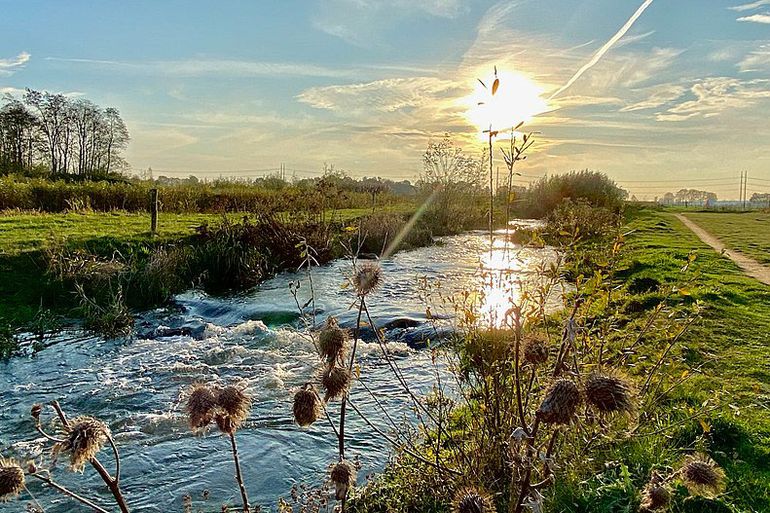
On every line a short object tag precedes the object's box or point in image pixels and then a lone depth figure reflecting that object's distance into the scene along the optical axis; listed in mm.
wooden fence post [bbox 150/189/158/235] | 14805
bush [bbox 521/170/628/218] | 33469
